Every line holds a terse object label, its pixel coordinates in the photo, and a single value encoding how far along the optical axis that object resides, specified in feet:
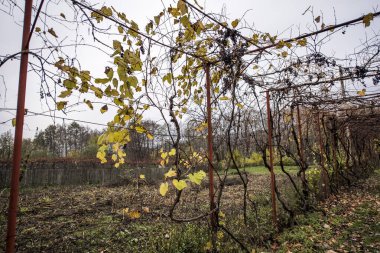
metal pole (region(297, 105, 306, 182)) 19.29
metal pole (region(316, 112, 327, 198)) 24.18
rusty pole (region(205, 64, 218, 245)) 10.62
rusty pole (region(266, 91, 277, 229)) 15.37
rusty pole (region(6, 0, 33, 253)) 4.84
